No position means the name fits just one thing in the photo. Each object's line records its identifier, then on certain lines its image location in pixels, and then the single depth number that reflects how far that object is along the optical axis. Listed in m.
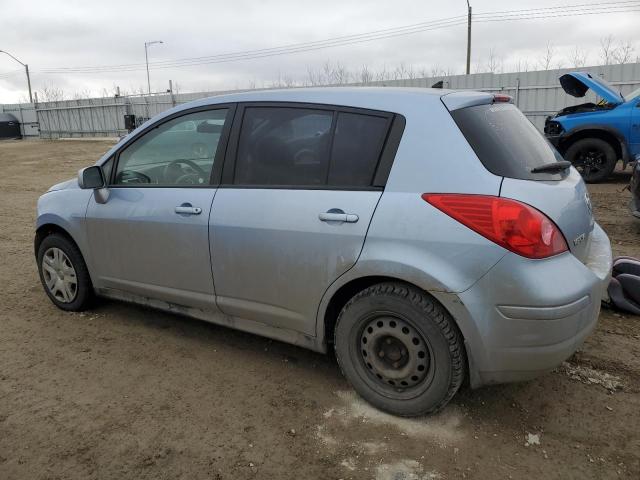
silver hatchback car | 2.47
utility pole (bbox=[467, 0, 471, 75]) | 29.98
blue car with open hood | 9.52
